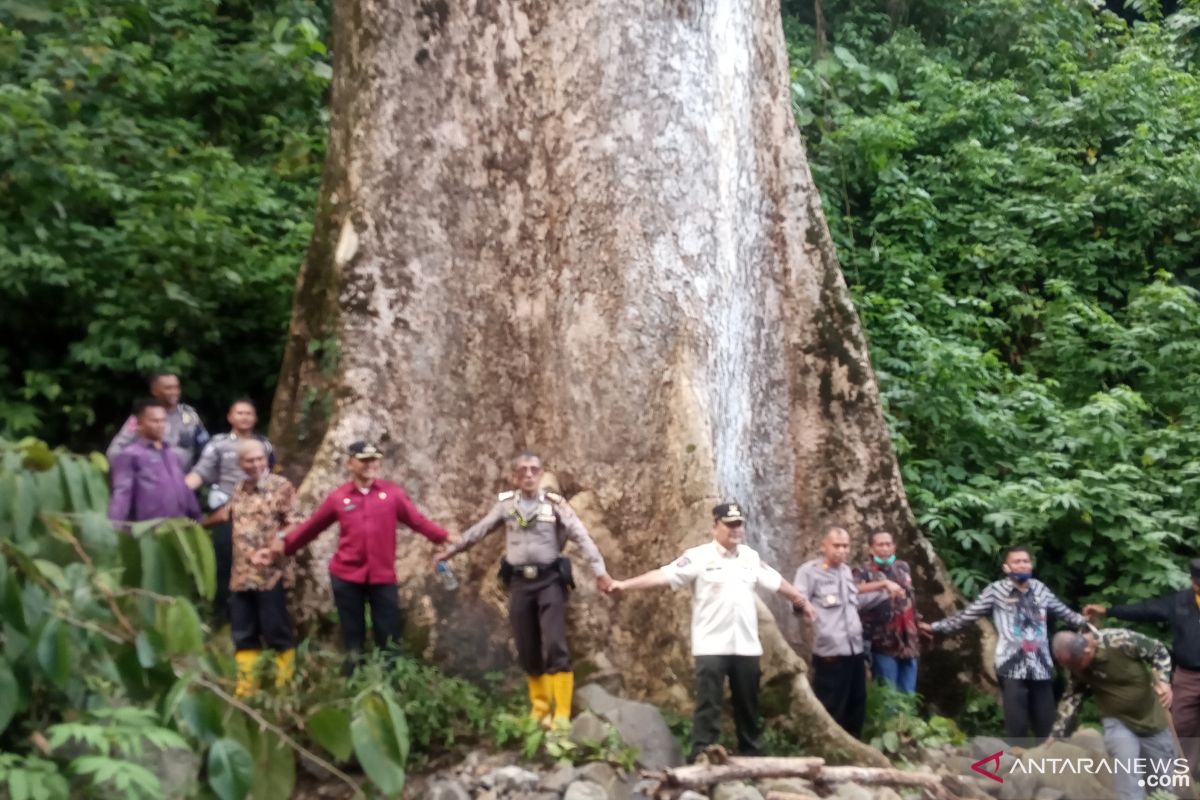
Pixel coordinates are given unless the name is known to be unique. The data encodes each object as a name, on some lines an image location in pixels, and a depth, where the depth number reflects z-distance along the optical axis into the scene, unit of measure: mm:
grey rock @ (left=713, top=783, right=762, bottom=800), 6594
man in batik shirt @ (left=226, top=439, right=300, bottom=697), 7387
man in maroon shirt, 7234
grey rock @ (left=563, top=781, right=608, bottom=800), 6555
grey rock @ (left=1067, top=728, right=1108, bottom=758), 7766
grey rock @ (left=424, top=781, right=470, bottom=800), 6723
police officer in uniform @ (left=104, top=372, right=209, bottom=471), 7965
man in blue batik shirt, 7961
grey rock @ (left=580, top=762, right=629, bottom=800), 6715
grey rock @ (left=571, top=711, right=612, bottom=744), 7020
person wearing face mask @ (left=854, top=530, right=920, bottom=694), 8148
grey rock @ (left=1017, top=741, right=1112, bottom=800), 7461
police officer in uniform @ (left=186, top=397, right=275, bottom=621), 7805
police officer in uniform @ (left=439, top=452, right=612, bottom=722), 7227
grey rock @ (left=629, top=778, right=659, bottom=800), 6688
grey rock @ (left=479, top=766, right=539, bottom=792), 6746
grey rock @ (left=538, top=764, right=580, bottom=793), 6695
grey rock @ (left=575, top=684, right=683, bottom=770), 7023
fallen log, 6648
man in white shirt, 6992
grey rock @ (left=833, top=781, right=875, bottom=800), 6797
